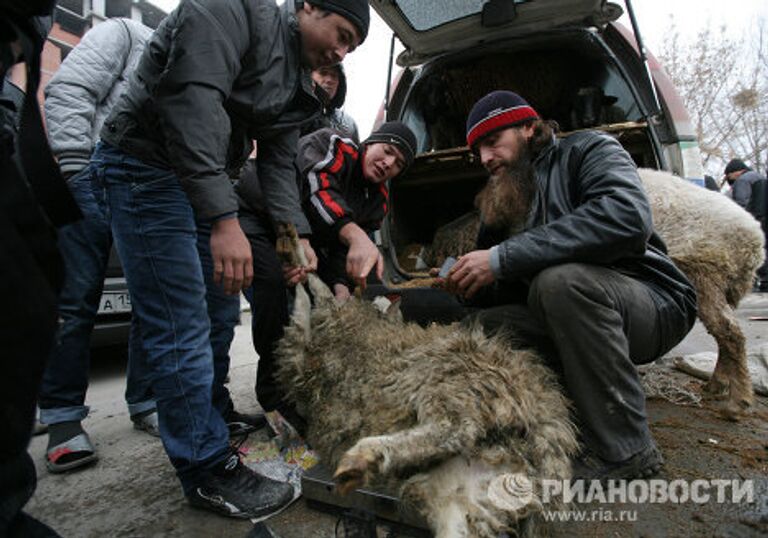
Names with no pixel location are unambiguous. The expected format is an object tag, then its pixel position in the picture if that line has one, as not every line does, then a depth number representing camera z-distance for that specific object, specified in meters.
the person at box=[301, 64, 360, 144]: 3.13
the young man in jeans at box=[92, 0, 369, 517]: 1.66
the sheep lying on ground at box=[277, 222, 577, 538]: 1.36
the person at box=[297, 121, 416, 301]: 2.81
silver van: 3.50
